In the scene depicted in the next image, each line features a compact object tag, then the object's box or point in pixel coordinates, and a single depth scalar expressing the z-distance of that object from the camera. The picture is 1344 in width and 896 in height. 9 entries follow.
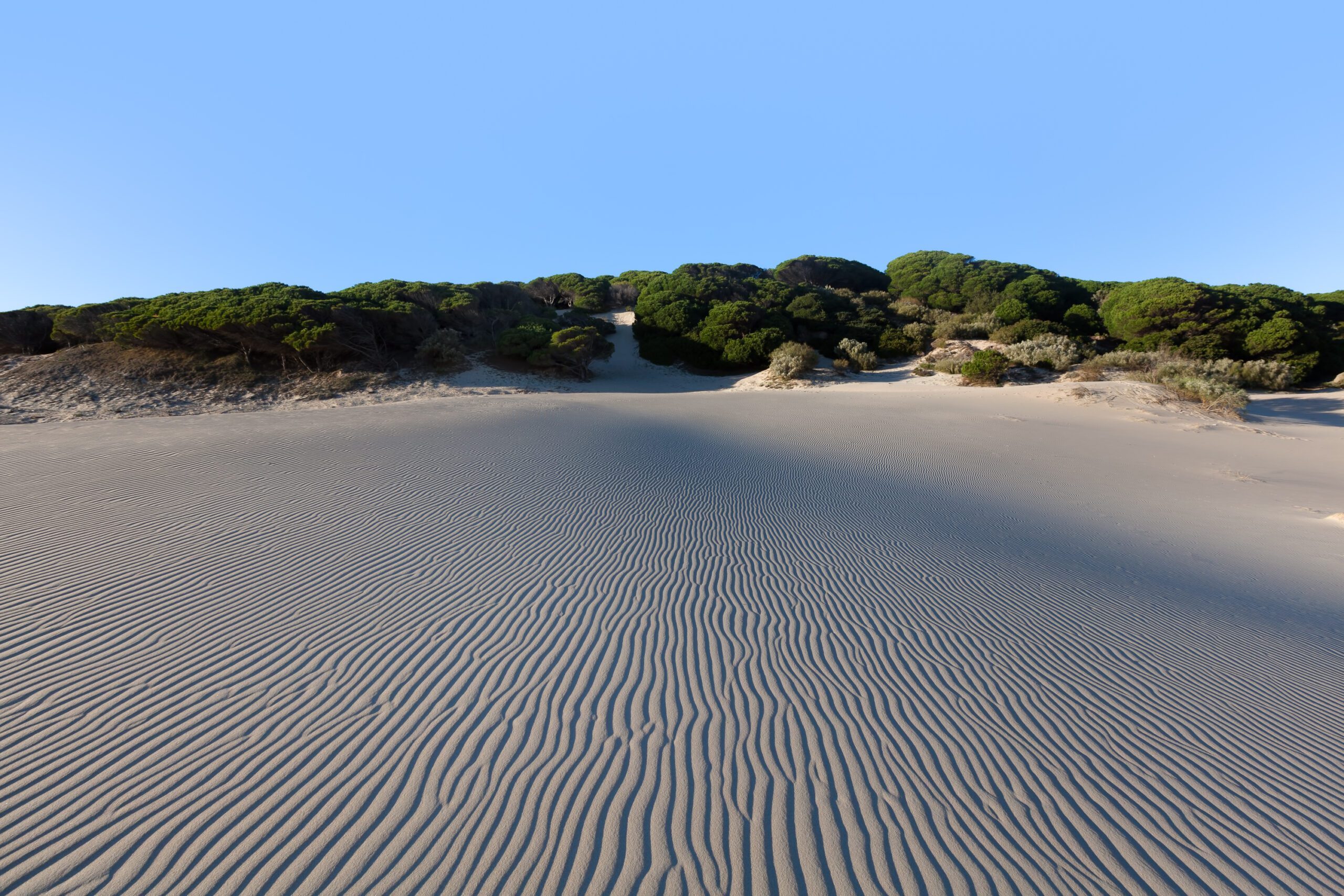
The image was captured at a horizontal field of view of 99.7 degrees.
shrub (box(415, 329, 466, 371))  22.55
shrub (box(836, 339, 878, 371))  24.64
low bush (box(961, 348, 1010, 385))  20.12
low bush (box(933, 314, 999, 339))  27.53
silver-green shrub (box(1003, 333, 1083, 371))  21.91
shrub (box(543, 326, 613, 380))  23.33
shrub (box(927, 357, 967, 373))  21.81
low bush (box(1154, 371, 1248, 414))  15.66
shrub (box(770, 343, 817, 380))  22.25
